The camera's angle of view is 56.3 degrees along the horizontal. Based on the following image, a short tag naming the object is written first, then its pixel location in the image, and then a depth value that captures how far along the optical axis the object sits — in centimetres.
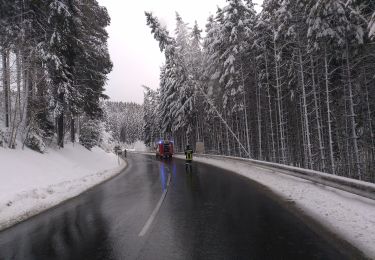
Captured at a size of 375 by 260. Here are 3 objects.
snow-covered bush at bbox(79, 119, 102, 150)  4172
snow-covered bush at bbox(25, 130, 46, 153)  2074
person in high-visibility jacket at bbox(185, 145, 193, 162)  2454
